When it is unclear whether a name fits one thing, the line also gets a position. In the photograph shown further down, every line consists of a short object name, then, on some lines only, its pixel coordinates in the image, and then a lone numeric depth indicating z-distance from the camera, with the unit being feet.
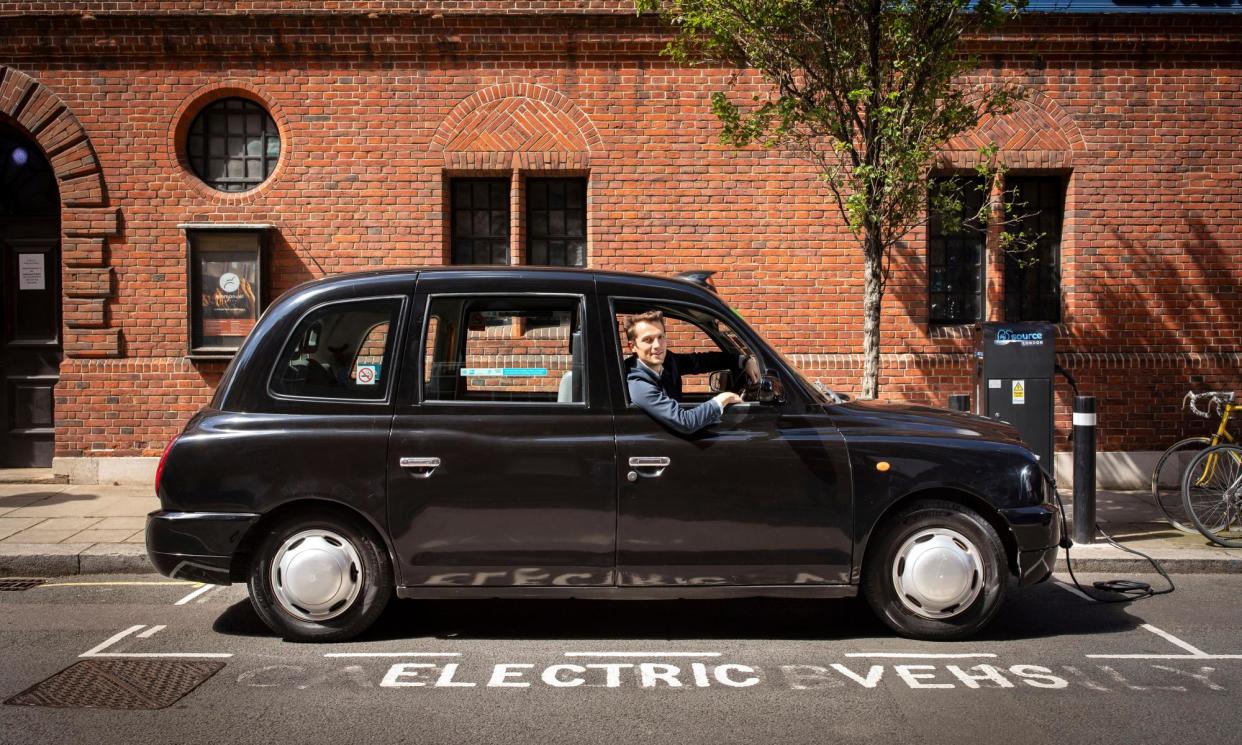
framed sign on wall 33.42
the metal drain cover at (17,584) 21.50
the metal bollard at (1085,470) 24.85
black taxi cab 16.56
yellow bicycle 26.07
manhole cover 14.23
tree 24.67
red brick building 33.96
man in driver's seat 16.63
